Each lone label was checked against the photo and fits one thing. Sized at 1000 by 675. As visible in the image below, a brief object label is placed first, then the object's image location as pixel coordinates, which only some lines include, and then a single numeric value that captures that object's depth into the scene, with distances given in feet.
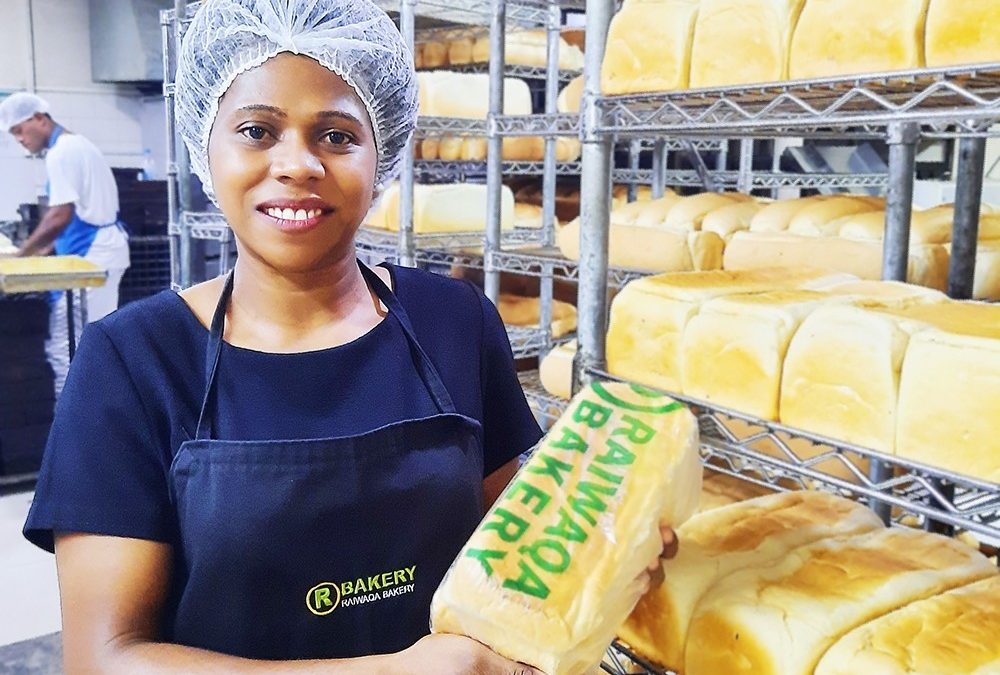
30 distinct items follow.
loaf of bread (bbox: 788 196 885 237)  7.37
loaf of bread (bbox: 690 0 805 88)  4.47
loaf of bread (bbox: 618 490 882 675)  3.93
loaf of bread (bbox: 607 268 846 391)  4.96
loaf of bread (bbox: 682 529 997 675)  3.57
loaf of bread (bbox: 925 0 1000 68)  3.64
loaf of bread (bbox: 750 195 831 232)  7.77
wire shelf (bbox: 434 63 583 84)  13.44
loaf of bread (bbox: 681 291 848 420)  4.51
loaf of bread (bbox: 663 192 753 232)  8.35
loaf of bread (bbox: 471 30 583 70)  13.60
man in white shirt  15.40
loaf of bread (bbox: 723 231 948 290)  6.56
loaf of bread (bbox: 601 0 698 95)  5.00
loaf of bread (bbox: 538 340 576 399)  7.91
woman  3.39
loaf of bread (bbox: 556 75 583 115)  11.72
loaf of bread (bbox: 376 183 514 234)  11.73
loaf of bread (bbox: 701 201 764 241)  8.10
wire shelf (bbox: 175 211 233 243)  13.89
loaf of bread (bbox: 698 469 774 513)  6.34
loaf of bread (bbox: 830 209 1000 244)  6.75
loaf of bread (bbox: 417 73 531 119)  11.96
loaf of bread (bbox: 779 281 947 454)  4.01
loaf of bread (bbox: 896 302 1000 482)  3.60
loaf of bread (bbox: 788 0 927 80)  3.87
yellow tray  12.20
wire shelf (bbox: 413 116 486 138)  10.80
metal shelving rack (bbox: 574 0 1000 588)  3.66
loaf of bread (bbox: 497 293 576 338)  11.79
